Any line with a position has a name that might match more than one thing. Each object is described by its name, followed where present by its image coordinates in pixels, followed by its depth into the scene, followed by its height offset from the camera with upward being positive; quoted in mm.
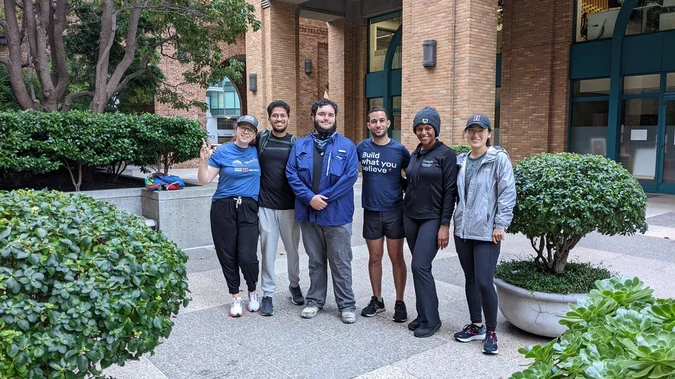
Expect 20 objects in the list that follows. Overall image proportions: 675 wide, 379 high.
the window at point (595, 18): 14820 +3293
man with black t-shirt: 4941 -563
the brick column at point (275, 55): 18359 +2862
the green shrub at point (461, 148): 11171 -271
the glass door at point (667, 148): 13664 -352
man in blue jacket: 4684 -490
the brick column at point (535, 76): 15469 +1756
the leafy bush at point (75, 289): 2072 -645
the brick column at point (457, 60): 12289 +1772
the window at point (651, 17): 13797 +3104
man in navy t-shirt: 4645 -509
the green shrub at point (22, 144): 7059 -94
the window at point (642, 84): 13906 +1335
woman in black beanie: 4324 -537
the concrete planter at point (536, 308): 4168 -1384
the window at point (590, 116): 14875 +527
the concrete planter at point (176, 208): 7691 -1059
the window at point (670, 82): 13594 +1340
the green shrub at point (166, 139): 8305 -42
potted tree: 4094 -637
